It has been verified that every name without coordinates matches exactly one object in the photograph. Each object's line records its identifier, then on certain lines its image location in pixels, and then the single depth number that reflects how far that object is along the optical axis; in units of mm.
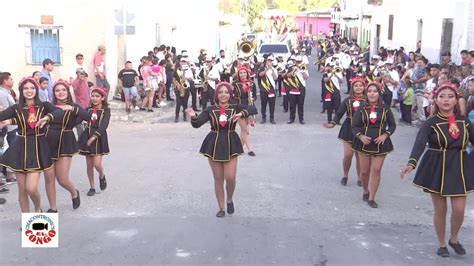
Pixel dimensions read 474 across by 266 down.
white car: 30094
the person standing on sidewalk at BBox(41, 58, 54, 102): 12391
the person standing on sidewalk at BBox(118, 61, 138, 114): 15812
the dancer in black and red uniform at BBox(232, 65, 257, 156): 11164
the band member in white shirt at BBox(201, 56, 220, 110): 16062
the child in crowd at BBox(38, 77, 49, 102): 10930
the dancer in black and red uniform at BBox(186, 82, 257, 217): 7184
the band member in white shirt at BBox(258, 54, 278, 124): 15383
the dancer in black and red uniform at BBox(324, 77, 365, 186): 8805
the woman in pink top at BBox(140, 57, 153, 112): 16578
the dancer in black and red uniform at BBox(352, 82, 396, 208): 7832
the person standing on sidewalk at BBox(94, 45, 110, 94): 15844
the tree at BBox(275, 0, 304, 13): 91888
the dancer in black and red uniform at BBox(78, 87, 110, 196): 8133
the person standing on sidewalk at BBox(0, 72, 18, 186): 8570
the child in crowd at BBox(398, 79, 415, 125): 14914
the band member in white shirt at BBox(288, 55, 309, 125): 15289
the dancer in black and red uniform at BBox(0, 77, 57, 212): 6656
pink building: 74688
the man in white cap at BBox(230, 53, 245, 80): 17109
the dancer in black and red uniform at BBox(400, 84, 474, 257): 5945
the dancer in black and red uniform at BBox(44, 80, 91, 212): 7238
